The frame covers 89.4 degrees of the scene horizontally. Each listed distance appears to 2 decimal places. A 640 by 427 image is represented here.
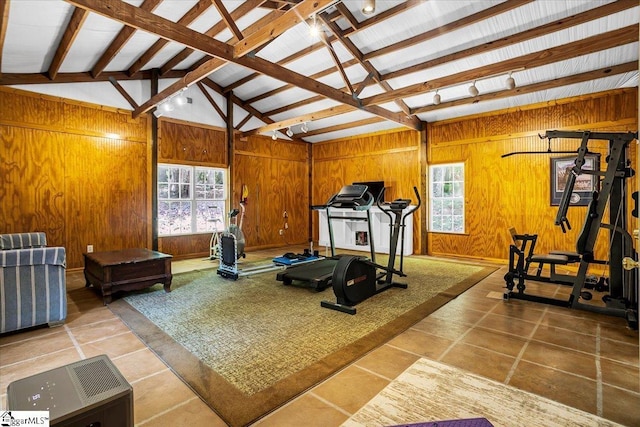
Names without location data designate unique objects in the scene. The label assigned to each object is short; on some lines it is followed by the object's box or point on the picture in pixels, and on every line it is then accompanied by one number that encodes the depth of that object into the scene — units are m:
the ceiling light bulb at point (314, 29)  3.89
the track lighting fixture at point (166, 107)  5.66
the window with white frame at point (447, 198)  7.21
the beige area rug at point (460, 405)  1.60
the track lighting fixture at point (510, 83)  4.75
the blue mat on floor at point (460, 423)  1.44
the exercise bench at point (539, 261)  4.04
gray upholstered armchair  2.97
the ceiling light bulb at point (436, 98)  5.60
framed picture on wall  5.62
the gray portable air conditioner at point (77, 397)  1.07
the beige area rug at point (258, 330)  2.18
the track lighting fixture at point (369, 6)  3.44
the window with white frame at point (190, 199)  7.04
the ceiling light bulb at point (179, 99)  5.62
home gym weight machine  3.43
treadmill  4.59
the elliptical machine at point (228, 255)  5.16
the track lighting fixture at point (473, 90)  5.05
